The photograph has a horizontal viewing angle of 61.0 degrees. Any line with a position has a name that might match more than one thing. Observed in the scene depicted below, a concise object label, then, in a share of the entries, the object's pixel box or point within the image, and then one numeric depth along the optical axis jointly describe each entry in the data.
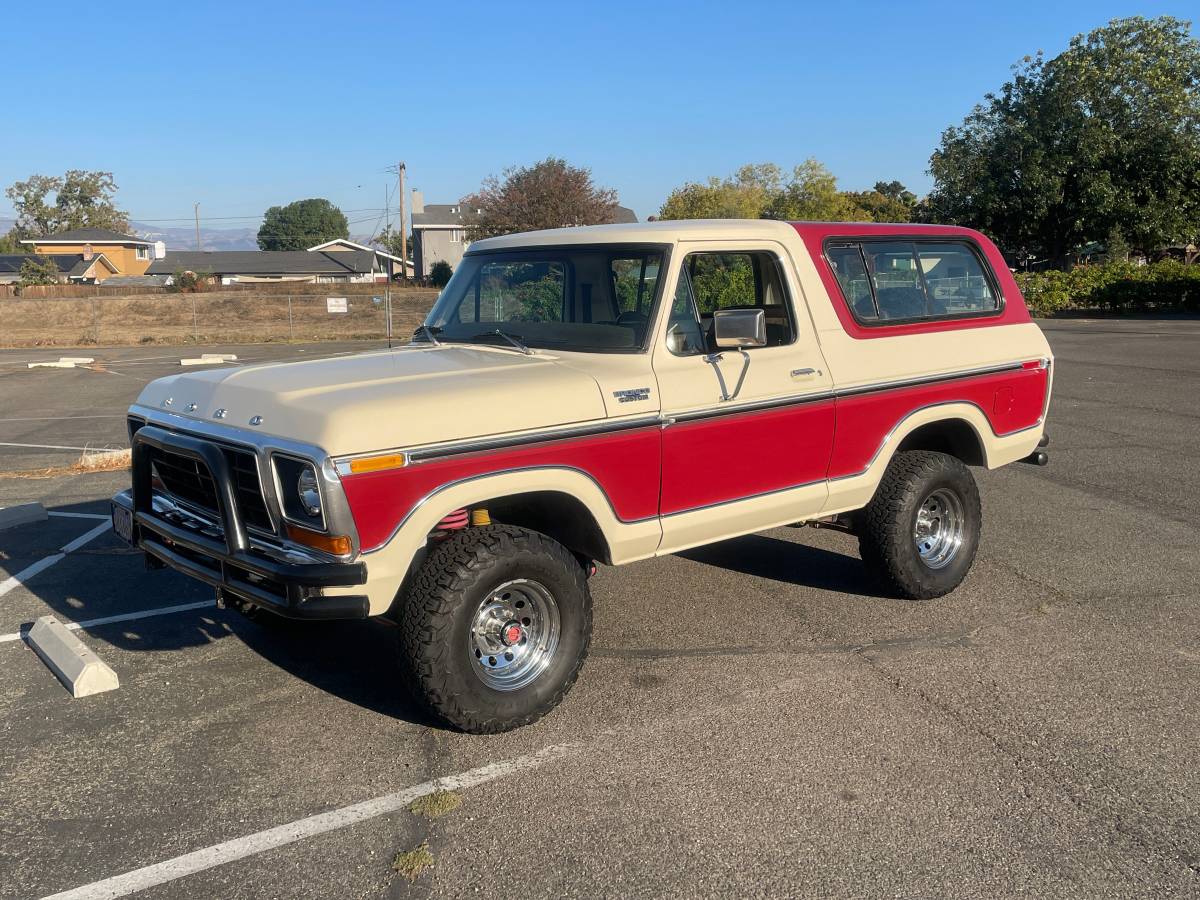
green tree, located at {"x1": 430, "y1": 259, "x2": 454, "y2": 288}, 50.91
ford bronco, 4.00
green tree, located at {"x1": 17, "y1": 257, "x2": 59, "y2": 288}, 66.12
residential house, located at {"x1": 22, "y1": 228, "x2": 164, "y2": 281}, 92.87
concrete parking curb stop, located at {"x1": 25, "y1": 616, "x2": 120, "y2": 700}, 4.81
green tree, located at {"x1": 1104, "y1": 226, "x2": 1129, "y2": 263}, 39.69
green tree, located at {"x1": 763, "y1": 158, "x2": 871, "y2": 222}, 50.38
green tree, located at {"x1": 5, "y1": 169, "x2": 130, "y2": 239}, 104.75
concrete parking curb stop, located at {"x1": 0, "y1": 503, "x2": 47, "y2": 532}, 7.79
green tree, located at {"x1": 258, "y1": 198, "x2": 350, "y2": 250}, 153.12
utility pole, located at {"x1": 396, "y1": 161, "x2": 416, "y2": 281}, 53.28
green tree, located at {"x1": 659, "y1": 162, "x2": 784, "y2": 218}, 48.50
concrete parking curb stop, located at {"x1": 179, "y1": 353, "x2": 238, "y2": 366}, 24.51
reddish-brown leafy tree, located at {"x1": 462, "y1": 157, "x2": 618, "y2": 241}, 39.66
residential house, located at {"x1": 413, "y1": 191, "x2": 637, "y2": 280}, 83.44
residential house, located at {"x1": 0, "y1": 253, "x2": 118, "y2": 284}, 72.94
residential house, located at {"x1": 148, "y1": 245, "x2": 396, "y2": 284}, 78.56
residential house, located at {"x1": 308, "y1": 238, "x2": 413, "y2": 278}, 95.44
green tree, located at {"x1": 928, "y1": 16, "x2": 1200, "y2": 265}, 39.22
